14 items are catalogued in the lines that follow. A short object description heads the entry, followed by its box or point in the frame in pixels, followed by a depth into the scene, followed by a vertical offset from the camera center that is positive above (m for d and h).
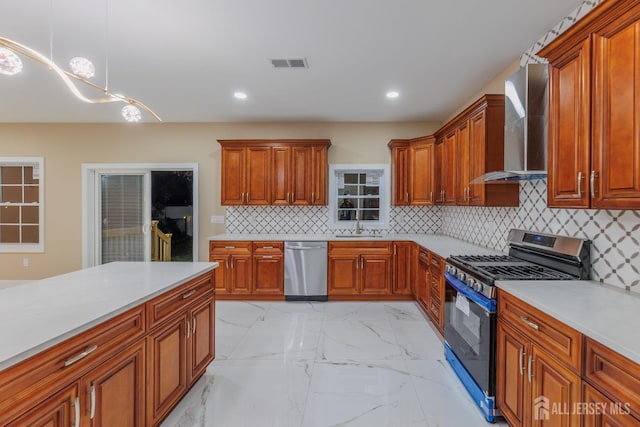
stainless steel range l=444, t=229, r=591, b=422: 1.94 -0.52
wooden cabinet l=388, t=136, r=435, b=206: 4.32 +0.61
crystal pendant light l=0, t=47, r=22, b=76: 1.42 +0.69
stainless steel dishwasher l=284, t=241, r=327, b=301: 4.29 -0.80
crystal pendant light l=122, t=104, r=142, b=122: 2.23 +0.71
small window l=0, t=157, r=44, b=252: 5.04 +0.10
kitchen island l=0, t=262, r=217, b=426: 1.04 -0.58
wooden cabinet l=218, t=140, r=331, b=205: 4.55 +0.60
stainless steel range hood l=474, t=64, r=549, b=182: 2.18 +0.66
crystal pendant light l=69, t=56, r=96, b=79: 1.74 +0.81
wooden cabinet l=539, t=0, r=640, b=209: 1.38 +0.53
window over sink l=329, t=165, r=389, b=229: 4.98 +0.24
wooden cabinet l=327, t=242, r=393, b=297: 4.30 -0.78
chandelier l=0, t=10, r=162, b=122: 1.41 +0.73
